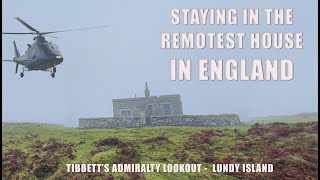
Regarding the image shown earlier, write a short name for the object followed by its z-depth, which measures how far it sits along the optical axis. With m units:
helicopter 29.91
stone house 48.47
